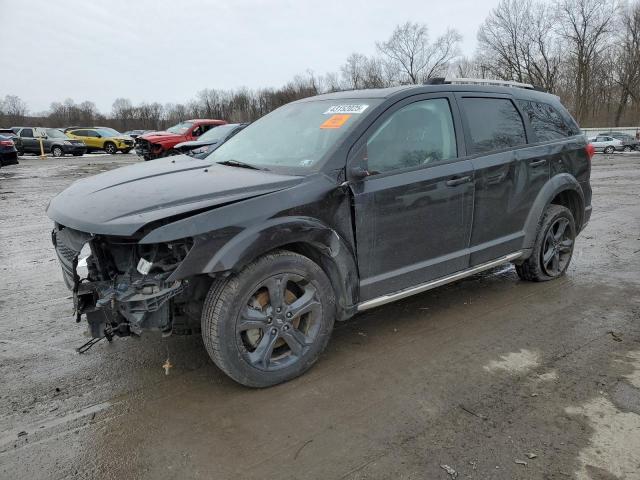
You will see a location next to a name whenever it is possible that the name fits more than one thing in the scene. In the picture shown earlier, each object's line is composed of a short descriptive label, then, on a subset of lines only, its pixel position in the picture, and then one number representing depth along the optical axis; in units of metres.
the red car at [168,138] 17.66
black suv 2.71
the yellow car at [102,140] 31.27
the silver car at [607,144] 36.03
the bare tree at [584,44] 58.22
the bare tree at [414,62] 65.62
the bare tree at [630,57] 60.06
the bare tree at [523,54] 60.53
